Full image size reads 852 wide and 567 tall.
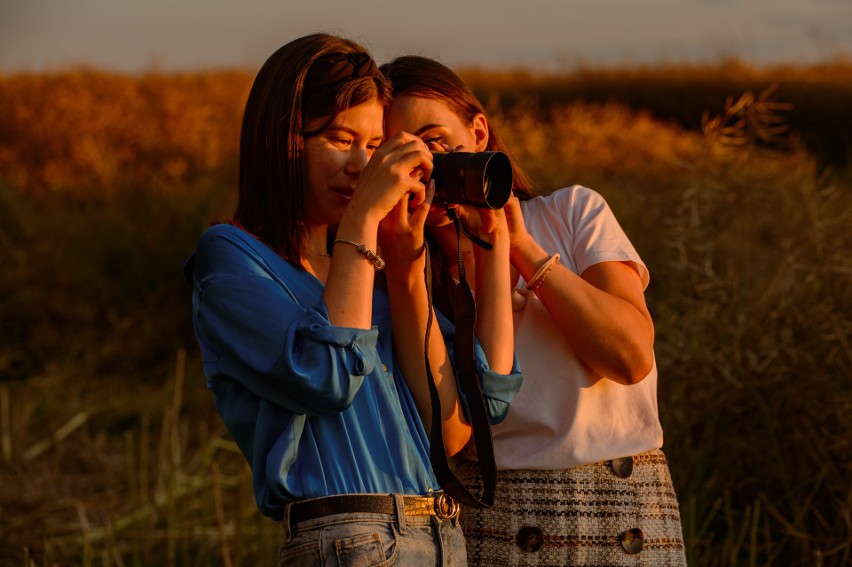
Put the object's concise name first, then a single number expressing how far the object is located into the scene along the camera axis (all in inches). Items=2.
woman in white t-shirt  132.1
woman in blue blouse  122.4
